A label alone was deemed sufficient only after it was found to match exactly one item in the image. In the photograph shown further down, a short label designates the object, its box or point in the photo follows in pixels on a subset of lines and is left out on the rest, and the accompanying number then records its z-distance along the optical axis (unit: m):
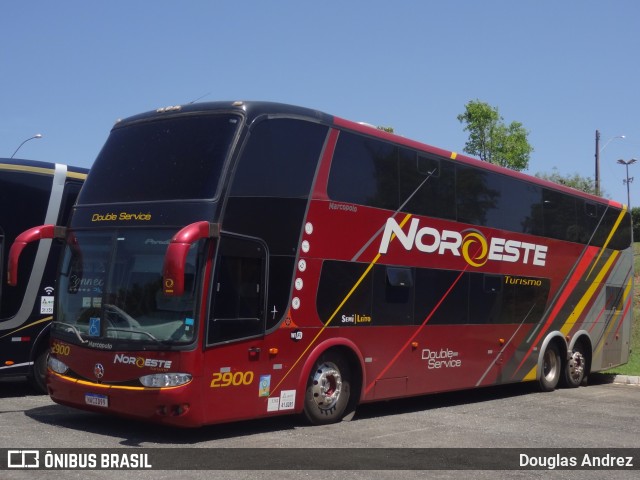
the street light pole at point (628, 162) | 58.48
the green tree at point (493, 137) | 39.16
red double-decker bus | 9.31
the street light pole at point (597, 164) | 40.47
